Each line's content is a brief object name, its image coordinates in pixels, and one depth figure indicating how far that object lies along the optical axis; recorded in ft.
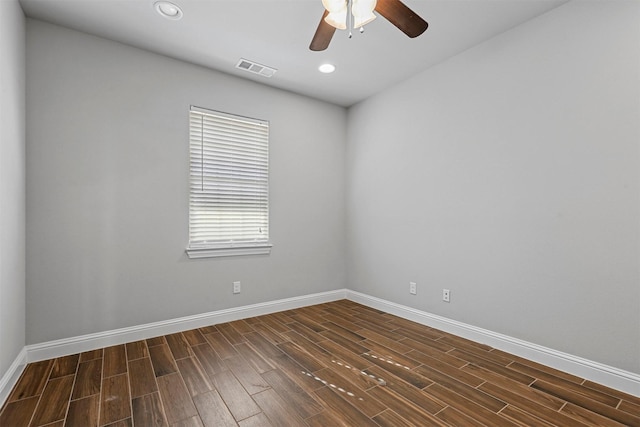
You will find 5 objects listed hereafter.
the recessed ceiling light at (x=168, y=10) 7.50
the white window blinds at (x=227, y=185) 10.45
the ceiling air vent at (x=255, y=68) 10.24
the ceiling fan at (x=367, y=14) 5.45
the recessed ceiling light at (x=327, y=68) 10.46
